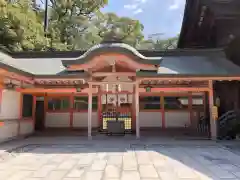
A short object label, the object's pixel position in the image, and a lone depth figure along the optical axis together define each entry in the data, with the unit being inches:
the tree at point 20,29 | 533.8
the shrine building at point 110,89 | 307.7
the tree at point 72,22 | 855.1
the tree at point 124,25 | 1025.8
